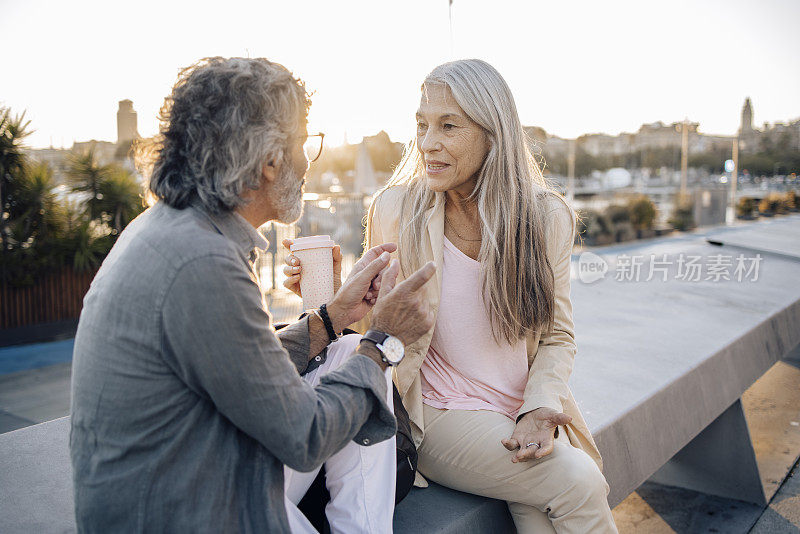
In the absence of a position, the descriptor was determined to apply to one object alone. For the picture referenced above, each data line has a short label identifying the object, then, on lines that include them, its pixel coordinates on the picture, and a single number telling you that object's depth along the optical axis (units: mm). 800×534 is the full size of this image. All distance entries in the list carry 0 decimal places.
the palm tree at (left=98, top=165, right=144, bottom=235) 8336
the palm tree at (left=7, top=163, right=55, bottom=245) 7688
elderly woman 2109
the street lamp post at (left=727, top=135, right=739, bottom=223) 27397
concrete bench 2047
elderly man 1188
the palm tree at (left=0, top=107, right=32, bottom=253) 7605
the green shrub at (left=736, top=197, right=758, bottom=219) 27719
